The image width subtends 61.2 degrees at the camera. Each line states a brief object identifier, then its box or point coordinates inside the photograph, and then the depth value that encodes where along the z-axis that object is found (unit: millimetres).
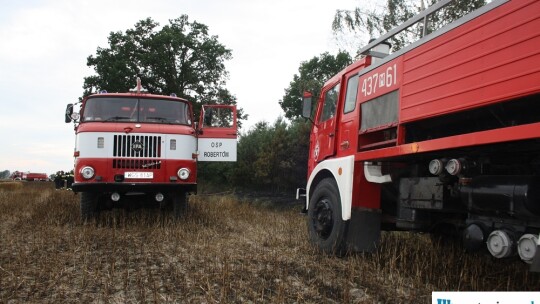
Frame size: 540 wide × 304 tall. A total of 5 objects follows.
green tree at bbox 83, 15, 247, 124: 33375
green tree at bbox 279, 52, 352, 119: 44031
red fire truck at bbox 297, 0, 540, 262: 3320
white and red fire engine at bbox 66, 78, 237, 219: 8148
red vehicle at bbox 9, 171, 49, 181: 53500
